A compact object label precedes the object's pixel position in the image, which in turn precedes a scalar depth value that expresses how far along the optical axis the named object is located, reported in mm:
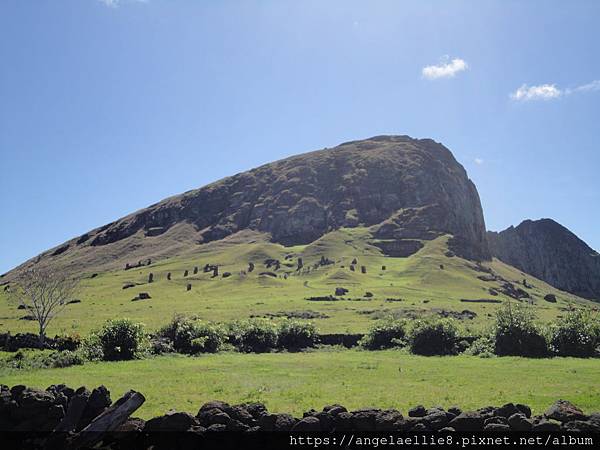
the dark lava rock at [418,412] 15953
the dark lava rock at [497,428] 14242
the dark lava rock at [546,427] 14227
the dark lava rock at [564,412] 15453
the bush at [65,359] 35312
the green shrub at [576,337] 41469
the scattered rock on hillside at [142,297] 101156
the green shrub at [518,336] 41562
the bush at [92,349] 37969
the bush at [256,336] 47969
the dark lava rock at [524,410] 15953
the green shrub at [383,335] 48906
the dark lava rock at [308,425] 14742
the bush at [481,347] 42759
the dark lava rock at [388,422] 14828
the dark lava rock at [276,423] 14969
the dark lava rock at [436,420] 14844
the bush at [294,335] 49281
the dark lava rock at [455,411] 15617
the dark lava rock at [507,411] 15508
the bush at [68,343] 42516
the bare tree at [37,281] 53906
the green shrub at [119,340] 38969
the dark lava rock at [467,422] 14602
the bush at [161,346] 42594
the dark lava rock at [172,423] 15016
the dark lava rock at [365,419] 15016
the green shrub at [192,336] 44688
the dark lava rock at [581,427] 14453
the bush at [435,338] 44969
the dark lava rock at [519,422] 14391
